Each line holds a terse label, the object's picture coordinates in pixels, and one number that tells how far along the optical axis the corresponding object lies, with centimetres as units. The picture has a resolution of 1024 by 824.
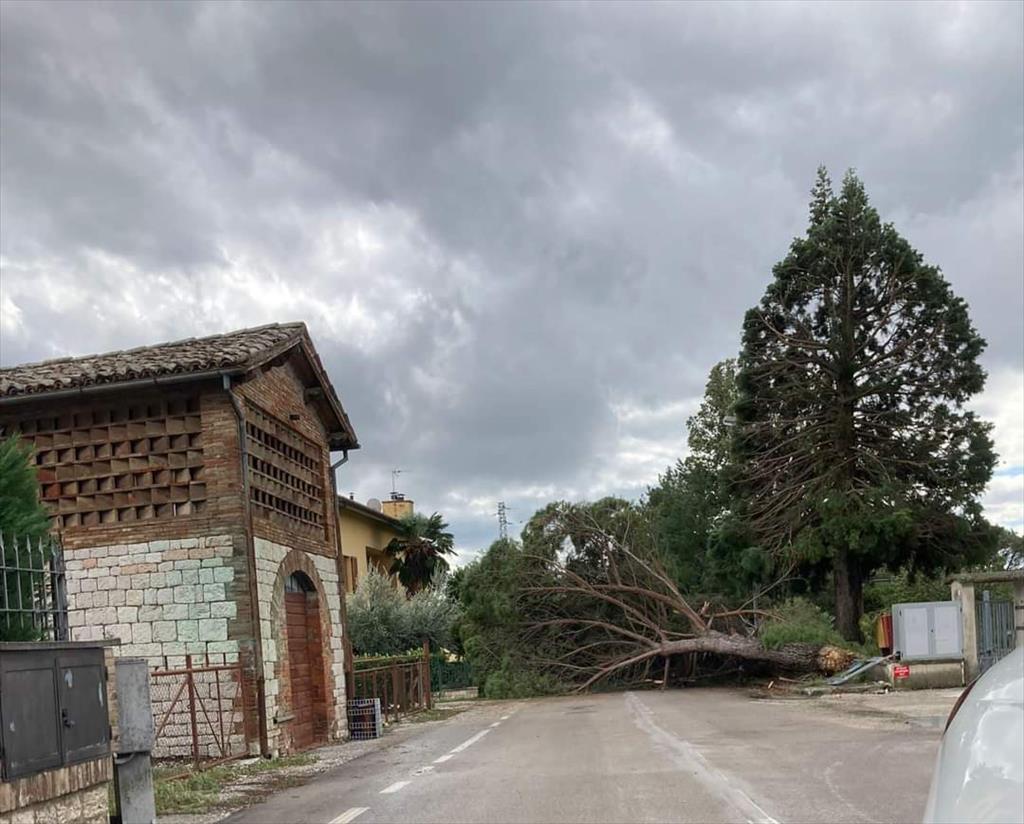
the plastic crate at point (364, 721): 2000
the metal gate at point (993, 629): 2486
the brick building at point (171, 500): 1584
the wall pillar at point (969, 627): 2428
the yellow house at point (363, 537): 4350
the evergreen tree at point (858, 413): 3219
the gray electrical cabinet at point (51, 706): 664
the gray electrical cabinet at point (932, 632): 2411
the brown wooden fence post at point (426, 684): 2820
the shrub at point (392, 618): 3469
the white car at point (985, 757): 202
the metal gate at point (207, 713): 1530
